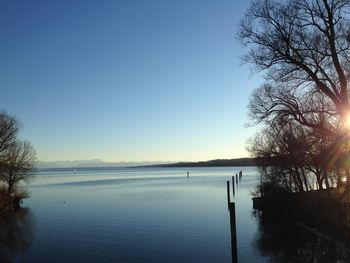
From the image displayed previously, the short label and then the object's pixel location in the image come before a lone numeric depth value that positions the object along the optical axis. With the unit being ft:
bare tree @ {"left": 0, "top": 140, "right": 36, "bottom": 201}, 198.80
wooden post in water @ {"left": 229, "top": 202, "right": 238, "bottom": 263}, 72.54
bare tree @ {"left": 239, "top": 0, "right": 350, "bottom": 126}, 74.84
